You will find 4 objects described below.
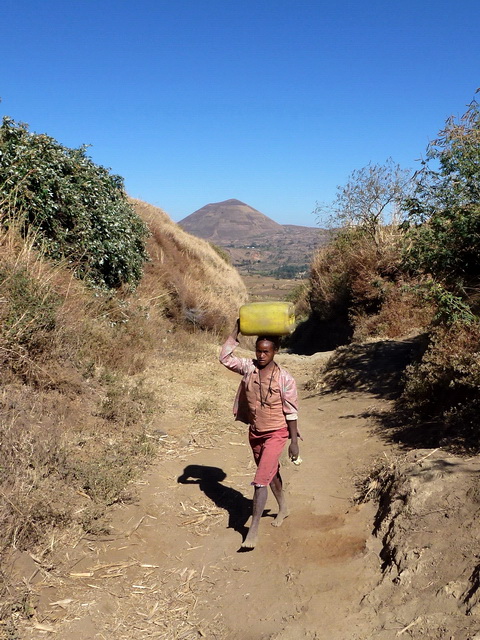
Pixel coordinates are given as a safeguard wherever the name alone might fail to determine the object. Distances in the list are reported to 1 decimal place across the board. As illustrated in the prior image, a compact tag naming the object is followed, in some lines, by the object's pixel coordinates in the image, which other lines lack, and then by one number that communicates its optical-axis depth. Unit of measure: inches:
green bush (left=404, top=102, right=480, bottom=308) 283.3
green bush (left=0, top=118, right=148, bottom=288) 359.3
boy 172.9
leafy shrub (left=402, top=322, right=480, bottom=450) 216.5
